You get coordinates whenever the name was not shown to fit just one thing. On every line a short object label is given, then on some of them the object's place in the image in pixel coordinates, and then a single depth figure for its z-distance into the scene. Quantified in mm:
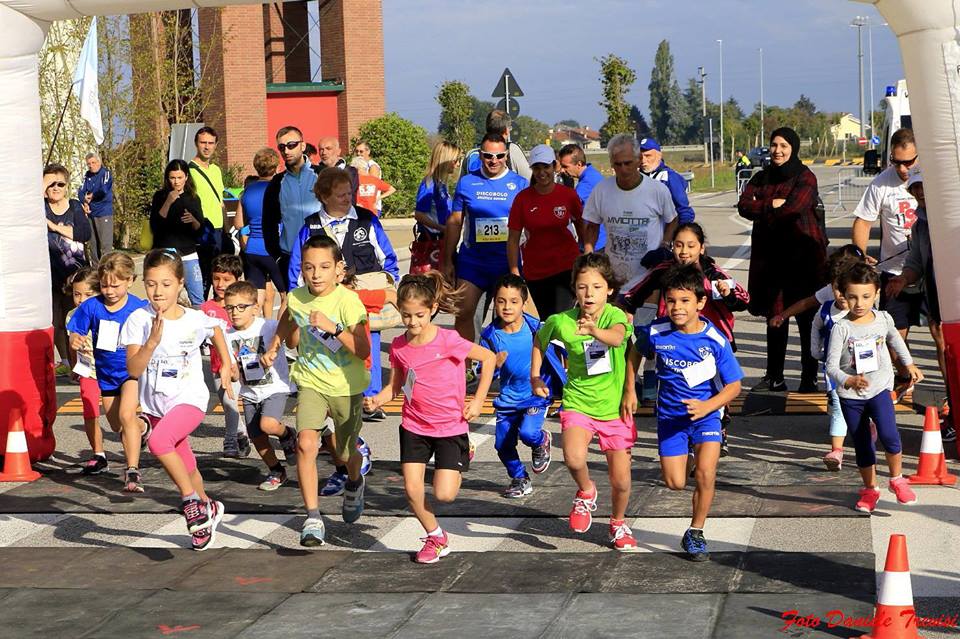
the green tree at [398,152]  37094
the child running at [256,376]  8695
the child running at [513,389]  8242
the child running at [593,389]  7176
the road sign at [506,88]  20859
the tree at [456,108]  48406
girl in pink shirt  7152
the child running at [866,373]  7688
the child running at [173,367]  7418
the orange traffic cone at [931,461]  8219
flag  18078
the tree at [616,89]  47312
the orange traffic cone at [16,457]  9234
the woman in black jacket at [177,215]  13266
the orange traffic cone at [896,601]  5375
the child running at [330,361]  7477
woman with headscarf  10992
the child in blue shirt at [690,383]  6922
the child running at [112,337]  8875
